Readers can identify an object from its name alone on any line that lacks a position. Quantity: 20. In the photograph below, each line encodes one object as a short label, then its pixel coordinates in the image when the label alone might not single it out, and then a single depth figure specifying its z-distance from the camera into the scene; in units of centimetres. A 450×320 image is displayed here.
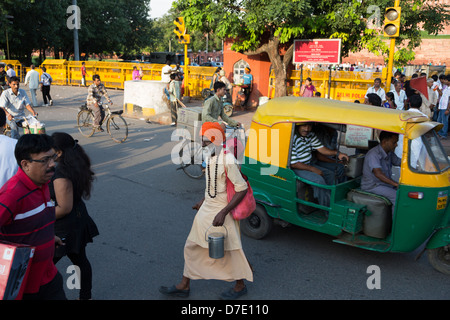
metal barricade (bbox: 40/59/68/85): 2845
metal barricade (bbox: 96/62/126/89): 2583
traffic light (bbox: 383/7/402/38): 1001
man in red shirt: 259
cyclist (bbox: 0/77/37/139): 888
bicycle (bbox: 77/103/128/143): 1131
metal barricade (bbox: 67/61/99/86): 2723
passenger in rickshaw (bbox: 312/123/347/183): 606
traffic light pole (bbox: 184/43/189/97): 1789
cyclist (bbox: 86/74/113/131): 1148
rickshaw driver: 484
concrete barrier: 1437
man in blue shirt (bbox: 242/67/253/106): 1780
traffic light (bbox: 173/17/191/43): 1597
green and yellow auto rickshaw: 443
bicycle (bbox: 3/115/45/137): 897
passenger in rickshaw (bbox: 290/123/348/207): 516
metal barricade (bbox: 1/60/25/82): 3023
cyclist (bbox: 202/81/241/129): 773
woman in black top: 334
